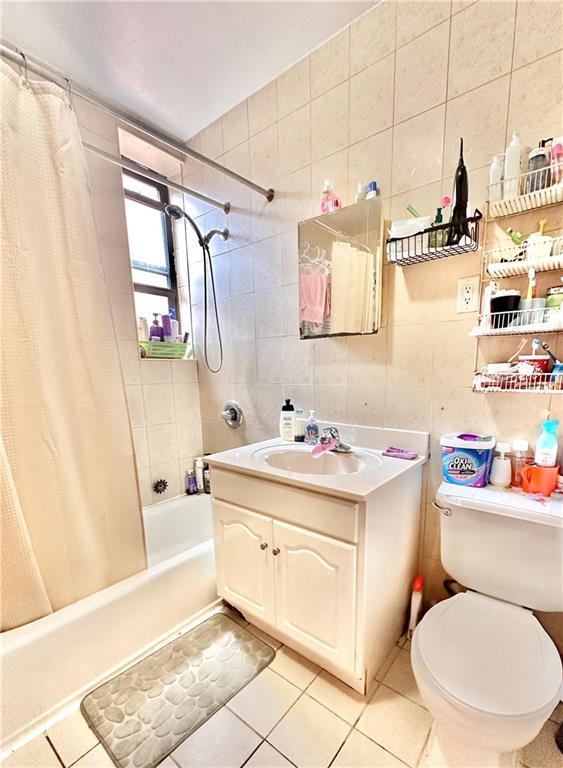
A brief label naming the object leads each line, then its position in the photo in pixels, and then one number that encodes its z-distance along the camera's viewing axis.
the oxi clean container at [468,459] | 1.07
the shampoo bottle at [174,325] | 2.00
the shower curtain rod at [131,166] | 1.34
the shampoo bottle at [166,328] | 1.96
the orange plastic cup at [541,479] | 0.97
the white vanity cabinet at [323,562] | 0.98
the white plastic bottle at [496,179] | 0.98
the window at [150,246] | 1.96
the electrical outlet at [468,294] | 1.12
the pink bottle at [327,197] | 1.36
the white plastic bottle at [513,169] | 0.95
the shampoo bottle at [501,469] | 1.07
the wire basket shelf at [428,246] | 1.04
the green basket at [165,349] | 1.87
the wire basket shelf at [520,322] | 0.91
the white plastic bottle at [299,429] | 1.54
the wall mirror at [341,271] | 1.31
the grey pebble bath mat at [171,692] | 0.97
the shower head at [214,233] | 1.80
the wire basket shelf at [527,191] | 0.90
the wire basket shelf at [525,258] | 0.94
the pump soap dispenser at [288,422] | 1.54
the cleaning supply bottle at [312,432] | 1.50
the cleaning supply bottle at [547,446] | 0.97
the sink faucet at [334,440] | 1.36
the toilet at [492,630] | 0.70
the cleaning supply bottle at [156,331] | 1.92
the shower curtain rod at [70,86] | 0.98
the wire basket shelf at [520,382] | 0.93
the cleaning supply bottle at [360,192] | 1.29
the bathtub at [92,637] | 0.98
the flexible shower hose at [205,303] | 1.87
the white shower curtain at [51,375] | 1.02
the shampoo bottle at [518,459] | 1.05
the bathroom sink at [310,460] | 1.30
